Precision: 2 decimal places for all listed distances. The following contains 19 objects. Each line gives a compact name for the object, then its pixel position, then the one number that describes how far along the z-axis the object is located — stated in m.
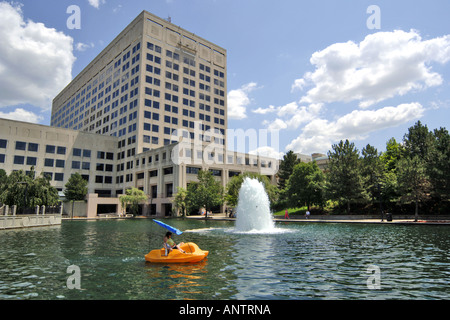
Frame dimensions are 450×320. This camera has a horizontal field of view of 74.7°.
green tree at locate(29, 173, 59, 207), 42.06
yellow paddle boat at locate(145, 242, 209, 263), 12.24
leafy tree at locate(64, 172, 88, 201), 67.25
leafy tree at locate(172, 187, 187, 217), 61.95
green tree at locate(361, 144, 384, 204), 47.44
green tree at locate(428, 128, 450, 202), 35.14
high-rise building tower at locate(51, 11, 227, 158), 80.12
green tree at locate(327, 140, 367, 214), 45.72
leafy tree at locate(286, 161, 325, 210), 52.34
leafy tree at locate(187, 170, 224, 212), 59.16
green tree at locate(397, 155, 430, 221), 36.59
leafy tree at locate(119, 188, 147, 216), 66.25
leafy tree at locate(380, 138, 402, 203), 44.51
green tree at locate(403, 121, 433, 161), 50.20
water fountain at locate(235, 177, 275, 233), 29.08
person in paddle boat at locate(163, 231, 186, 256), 12.48
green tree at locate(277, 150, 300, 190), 77.69
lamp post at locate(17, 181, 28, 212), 38.36
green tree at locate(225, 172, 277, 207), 59.19
